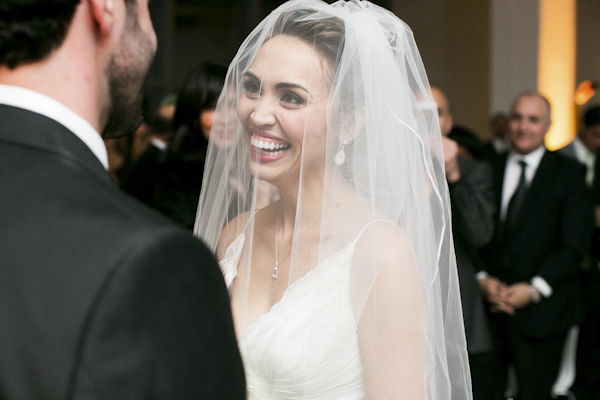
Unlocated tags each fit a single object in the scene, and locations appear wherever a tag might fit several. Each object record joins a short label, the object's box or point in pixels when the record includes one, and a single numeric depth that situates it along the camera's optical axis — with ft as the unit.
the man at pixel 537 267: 11.34
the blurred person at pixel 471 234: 9.15
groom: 2.15
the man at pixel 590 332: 13.43
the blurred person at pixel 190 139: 9.07
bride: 5.07
